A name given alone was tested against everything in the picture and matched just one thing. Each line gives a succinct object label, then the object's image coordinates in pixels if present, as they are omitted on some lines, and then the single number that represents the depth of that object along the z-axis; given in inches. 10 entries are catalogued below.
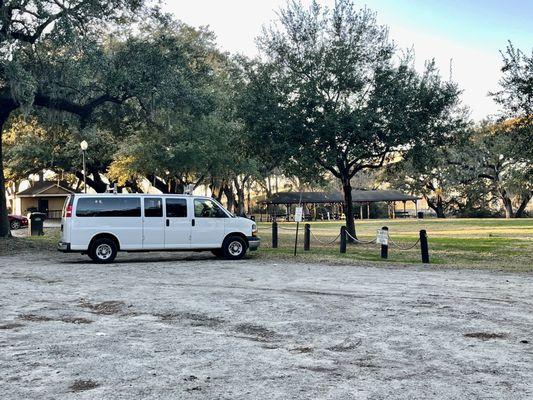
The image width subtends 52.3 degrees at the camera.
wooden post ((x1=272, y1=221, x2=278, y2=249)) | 890.7
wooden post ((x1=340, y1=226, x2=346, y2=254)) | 782.5
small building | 2568.9
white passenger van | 617.3
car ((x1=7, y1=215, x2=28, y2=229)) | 1540.6
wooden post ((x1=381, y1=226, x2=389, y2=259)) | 716.2
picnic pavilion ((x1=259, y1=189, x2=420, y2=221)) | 2834.2
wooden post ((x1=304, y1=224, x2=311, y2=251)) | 815.1
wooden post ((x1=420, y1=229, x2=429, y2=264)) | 663.1
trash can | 1159.6
